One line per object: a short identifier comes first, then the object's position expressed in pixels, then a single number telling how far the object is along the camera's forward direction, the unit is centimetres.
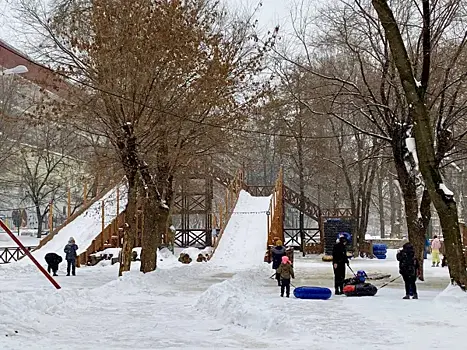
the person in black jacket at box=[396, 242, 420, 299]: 1620
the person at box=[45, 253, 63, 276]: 2430
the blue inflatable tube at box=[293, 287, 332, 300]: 1647
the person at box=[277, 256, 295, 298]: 1720
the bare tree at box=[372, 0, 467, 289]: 1650
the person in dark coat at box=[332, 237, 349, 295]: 1744
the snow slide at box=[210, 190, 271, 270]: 3042
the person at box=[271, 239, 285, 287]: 2094
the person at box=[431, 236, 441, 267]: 2942
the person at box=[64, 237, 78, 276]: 2462
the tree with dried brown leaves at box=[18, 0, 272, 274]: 1939
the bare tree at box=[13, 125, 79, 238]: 4769
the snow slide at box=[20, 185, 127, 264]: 3069
